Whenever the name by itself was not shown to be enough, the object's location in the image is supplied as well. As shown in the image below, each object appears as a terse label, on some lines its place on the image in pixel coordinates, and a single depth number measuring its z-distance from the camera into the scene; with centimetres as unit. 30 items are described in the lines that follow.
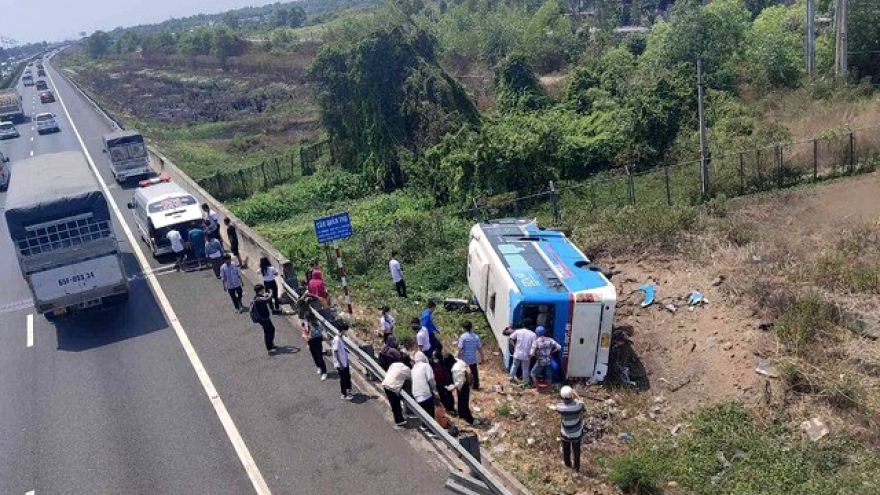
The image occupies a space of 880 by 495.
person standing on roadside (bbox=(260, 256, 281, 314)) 1795
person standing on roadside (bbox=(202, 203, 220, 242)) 2203
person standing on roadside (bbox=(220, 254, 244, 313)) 1798
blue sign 1742
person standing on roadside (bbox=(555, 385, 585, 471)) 1152
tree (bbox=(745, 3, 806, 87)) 3638
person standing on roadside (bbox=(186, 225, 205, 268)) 2184
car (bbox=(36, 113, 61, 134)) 5409
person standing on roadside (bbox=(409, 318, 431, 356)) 1460
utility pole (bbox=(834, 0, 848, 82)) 3269
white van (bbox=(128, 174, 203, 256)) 2242
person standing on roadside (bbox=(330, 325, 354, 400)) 1332
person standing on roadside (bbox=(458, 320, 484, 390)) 1437
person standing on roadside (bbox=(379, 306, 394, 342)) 1525
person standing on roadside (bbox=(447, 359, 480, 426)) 1285
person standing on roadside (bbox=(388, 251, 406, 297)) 2022
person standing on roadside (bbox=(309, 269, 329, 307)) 1731
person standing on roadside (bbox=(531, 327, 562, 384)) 1468
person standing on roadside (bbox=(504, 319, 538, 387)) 1484
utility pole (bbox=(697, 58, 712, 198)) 2411
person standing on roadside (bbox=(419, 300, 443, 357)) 1484
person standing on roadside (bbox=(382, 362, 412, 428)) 1225
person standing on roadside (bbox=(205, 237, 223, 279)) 2089
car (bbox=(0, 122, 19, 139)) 5388
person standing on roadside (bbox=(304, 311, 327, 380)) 1433
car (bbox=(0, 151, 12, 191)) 3700
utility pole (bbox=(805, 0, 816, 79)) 3547
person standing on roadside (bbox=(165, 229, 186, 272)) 2178
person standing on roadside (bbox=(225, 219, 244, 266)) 2162
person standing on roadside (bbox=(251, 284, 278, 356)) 1538
